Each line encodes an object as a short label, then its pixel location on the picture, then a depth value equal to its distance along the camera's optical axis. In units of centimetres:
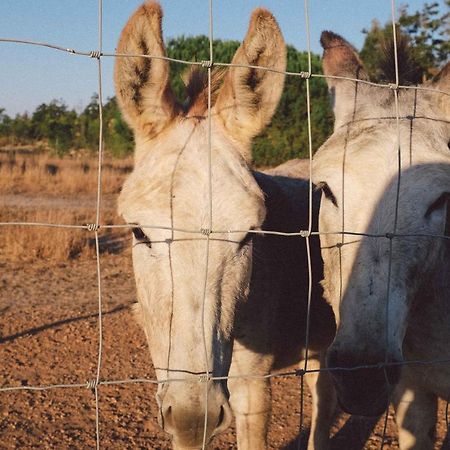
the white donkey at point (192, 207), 184
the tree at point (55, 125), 2712
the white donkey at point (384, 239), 195
